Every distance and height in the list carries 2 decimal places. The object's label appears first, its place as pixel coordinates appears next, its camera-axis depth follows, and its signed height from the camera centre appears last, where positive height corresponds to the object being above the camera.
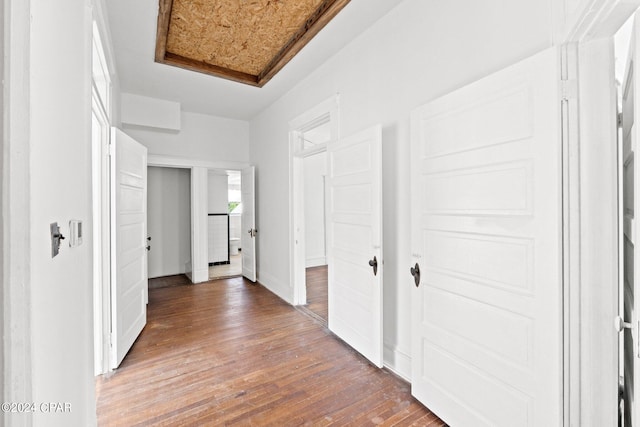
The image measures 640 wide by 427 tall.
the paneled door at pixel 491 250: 1.28 -0.20
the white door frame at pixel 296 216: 3.85 -0.04
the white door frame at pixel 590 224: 1.19 -0.05
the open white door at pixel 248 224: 4.92 -0.19
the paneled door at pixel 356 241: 2.31 -0.25
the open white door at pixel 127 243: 2.40 -0.27
